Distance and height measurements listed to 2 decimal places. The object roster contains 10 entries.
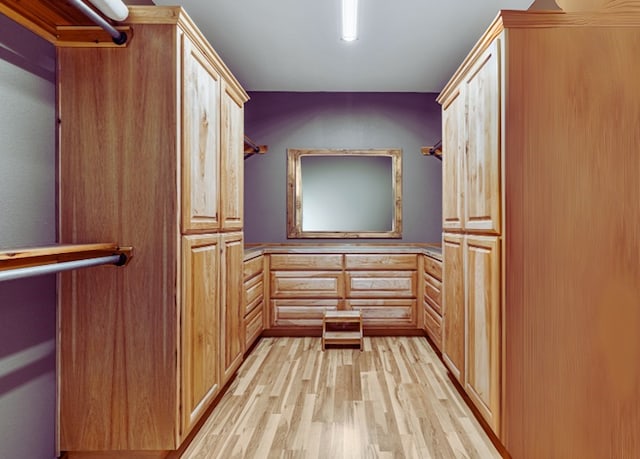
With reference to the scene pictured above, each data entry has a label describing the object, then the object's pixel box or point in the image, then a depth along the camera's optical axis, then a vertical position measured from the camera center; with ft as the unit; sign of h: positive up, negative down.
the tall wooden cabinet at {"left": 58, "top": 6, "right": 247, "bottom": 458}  6.06 +0.02
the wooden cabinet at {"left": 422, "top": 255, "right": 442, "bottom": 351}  11.42 -1.93
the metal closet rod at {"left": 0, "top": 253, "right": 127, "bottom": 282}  4.02 -0.37
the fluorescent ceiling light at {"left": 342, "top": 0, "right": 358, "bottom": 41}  9.02 +4.93
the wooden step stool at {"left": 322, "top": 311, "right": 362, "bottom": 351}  12.29 -2.93
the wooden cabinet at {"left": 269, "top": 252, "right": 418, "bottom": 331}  13.55 -1.76
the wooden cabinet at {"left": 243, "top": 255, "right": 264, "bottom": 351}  11.22 -1.92
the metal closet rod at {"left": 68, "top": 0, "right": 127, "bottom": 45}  4.83 +2.73
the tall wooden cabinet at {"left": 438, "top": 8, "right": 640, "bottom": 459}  5.60 -0.02
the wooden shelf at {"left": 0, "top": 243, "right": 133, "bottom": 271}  4.18 -0.25
